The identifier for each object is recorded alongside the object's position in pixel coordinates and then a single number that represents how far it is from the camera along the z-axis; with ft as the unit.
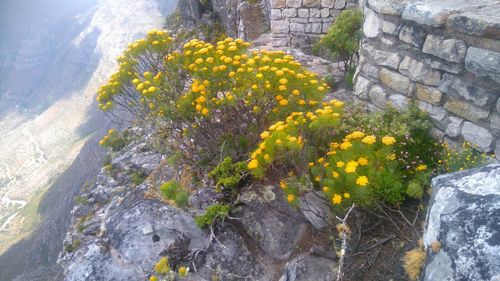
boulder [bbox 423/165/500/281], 6.75
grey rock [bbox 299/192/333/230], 13.93
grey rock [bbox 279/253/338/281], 12.70
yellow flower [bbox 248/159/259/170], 12.66
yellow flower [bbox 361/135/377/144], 11.34
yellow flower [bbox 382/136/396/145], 11.41
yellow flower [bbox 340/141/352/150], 11.75
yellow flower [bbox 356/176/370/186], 10.72
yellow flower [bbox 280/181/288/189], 12.79
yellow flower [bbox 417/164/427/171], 12.61
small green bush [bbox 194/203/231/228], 15.17
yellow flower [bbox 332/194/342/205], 11.00
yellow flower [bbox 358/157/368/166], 11.21
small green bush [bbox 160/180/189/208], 15.98
